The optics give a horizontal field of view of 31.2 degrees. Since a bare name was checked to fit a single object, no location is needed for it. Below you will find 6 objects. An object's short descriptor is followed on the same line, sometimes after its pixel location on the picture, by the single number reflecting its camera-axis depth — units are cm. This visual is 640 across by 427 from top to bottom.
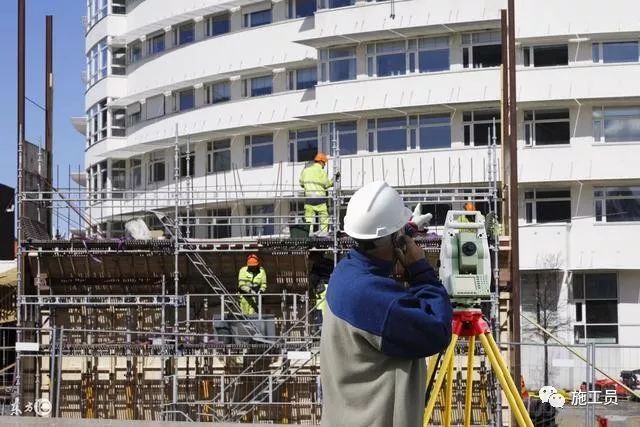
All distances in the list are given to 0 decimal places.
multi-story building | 3912
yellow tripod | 630
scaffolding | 1994
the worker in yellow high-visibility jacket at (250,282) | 2150
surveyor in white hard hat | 412
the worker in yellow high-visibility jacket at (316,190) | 2234
